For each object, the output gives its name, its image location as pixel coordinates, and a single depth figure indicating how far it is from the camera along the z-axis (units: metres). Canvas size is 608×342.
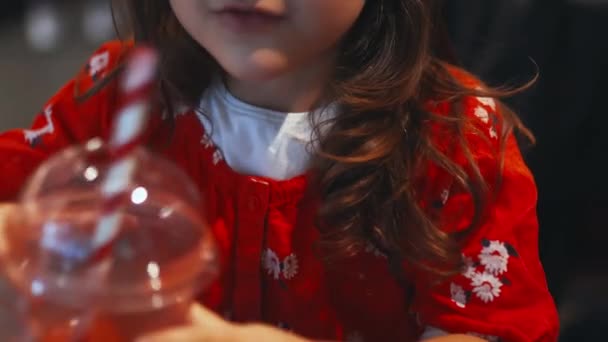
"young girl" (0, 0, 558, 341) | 0.74
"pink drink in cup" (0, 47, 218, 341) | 0.43
